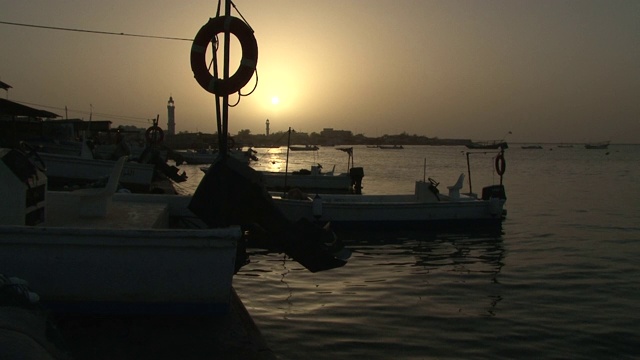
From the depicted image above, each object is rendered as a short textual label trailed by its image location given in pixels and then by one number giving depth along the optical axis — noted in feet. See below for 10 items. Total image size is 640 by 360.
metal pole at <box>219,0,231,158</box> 21.04
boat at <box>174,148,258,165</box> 226.79
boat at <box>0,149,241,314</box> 18.25
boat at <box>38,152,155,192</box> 73.10
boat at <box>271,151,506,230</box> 60.90
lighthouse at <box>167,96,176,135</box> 265.95
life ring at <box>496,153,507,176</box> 74.63
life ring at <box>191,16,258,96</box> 22.76
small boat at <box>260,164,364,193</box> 108.99
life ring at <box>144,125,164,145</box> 97.92
